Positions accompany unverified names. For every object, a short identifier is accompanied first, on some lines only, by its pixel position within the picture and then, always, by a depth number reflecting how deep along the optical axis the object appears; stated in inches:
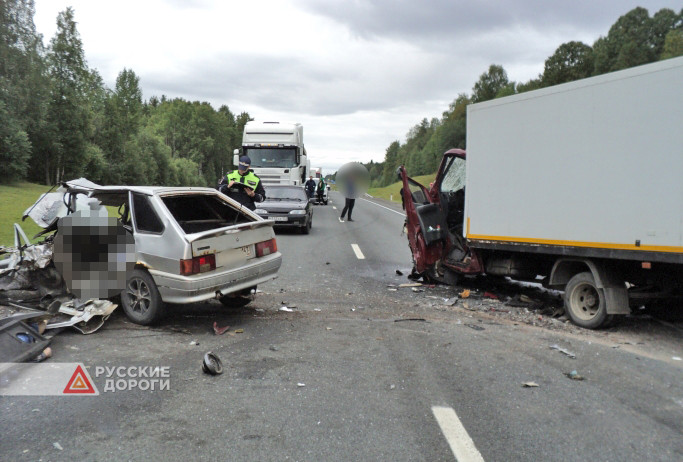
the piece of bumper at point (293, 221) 658.8
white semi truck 877.8
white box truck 211.5
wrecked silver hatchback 224.1
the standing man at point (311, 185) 1079.6
